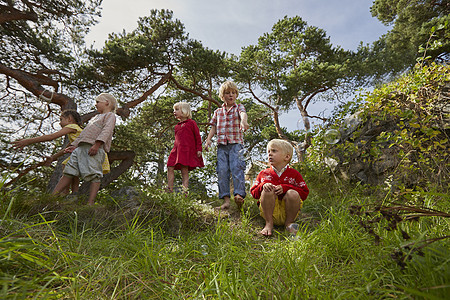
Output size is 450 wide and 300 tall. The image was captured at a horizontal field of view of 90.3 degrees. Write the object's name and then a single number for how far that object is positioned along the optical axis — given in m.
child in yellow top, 3.10
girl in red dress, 3.81
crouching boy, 2.72
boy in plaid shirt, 3.53
